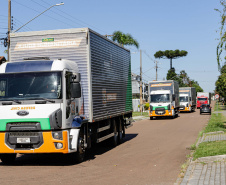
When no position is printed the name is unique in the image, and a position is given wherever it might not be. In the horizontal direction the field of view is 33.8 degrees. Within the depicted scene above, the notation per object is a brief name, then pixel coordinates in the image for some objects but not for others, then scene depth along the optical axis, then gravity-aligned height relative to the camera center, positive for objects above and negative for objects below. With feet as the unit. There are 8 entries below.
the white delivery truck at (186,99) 168.25 +1.96
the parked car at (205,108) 152.76 -2.23
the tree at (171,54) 376.03 +50.32
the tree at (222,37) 53.07 +9.57
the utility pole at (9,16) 78.79 +19.23
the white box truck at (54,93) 32.42 +1.08
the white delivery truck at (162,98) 118.42 +1.80
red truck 229.04 +3.17
